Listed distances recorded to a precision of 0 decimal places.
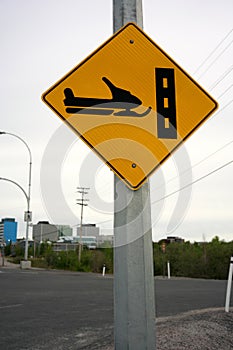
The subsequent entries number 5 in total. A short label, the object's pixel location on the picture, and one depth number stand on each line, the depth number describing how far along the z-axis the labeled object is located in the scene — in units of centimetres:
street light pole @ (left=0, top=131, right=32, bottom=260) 3188
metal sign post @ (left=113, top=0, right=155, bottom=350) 225
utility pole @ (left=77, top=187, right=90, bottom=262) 4927
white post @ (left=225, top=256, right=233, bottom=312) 852
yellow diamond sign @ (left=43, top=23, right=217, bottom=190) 256
